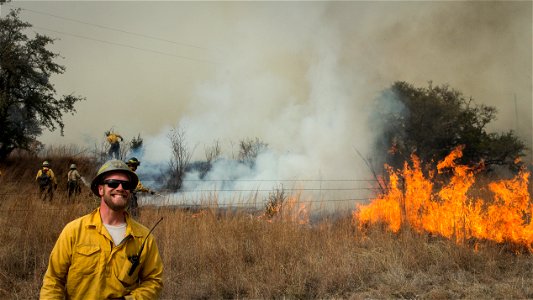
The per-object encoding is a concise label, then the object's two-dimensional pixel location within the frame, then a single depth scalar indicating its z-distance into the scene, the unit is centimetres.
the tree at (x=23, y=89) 1967
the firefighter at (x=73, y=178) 1382
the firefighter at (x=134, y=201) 759
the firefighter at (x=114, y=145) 1255
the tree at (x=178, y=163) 1747
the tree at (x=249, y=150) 2211
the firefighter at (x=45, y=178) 1289
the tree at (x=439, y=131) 2355
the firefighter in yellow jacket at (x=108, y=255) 247
